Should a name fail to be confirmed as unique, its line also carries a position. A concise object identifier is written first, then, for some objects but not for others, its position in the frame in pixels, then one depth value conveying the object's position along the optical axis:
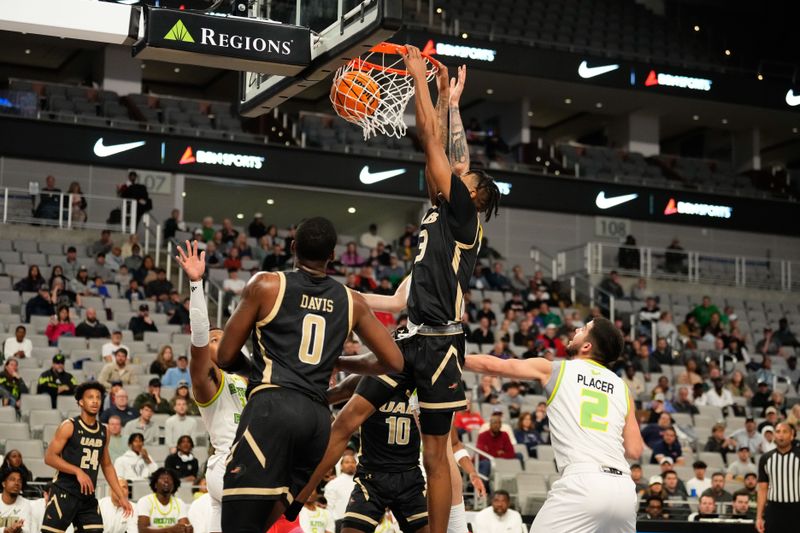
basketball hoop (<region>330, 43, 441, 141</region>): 8.60
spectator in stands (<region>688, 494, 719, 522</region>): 15.20
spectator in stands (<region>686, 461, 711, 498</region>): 16.86
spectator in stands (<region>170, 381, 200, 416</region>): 15.32
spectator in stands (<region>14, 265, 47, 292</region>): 20.05
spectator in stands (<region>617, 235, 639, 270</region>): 29.27
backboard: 8.23
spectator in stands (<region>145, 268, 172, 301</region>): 20.77
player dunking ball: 6.86
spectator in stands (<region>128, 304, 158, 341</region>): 19.11
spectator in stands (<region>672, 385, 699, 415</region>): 20.70
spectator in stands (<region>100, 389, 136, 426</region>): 15.03
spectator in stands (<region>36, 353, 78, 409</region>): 15.91
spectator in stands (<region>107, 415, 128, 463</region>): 14.21
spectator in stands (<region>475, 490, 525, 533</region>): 12.91
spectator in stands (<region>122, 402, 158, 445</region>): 14.83
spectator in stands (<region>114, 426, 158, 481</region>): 13.60
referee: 11.39
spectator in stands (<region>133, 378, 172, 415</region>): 15.60
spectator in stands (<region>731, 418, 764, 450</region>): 19.31
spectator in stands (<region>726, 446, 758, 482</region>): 18.03
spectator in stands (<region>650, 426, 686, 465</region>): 18.12
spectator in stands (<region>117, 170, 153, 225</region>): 24.86
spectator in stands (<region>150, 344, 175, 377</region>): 17.42
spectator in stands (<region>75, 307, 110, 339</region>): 18.34
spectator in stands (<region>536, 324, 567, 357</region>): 21.71
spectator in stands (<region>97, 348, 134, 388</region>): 16.47
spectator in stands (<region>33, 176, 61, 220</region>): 23.78
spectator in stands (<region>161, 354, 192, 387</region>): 16.95
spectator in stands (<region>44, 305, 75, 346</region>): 18.22
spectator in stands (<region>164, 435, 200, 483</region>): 13.66
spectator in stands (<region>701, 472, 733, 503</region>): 16.20
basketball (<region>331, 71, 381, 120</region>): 8.59
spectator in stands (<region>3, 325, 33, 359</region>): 17.36
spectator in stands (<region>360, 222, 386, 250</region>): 27.27
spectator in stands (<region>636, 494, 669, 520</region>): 14.88
